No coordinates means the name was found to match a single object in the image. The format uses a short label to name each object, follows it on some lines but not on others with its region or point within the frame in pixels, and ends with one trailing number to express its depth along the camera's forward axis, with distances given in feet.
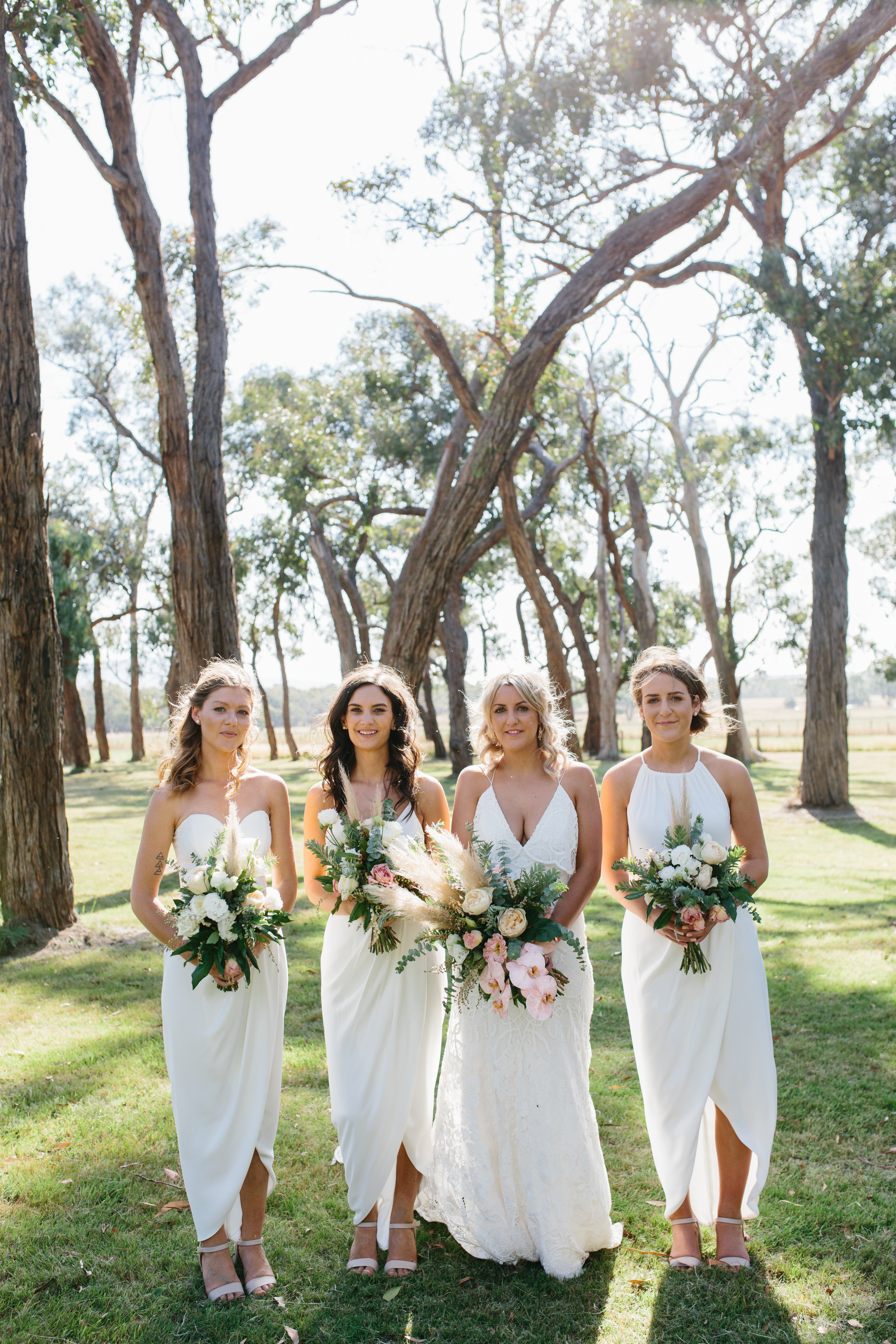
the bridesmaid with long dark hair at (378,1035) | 12.46
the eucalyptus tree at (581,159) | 26.53
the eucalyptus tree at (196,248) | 30.50
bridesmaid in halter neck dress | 12.15
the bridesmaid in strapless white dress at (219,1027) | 11.79
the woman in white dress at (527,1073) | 12.03
